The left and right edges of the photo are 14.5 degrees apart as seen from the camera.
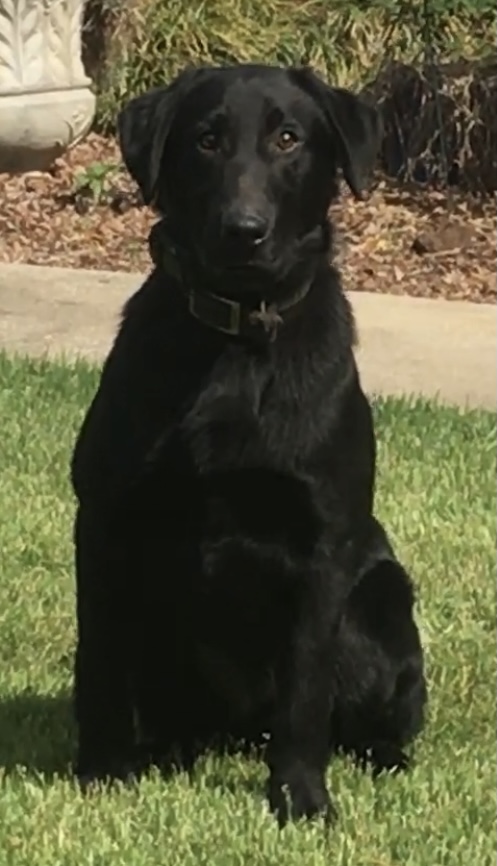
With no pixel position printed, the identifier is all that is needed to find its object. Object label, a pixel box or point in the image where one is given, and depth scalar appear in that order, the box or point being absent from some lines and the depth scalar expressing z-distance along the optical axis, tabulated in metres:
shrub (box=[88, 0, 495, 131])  11.30
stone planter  10.66
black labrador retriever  3.55
